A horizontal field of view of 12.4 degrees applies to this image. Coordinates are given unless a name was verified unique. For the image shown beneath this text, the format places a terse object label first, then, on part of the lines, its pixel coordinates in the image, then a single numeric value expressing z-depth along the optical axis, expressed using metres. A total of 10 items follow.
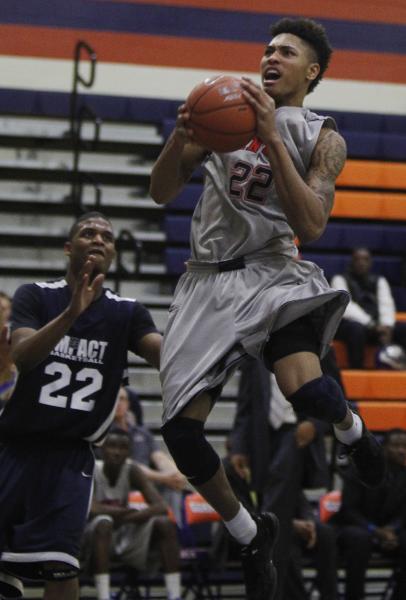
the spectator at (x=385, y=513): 11.60
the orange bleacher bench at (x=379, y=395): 14.43
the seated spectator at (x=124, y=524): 10.58
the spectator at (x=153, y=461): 11.46
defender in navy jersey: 7.13
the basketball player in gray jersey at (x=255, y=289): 6.27
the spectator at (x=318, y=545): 11.13
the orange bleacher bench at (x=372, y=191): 17.57
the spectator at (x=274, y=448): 10.48
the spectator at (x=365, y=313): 14.87
